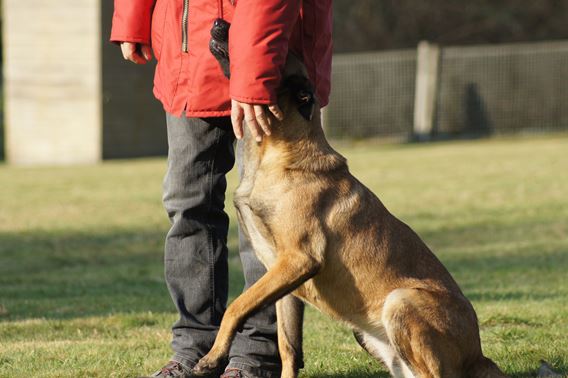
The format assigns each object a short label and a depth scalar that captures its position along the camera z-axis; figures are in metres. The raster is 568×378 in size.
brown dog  8.70
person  8.95
